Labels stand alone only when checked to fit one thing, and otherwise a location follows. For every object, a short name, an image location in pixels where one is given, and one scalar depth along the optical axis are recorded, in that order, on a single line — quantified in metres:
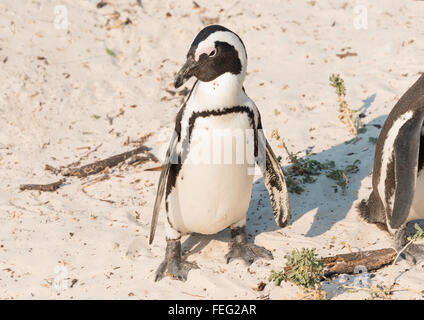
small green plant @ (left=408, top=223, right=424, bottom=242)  5.66
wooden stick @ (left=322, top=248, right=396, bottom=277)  6.14
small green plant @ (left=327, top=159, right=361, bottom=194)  7.76
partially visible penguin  5.50
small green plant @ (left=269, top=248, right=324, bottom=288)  5.50
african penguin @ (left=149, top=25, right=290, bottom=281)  5.68
